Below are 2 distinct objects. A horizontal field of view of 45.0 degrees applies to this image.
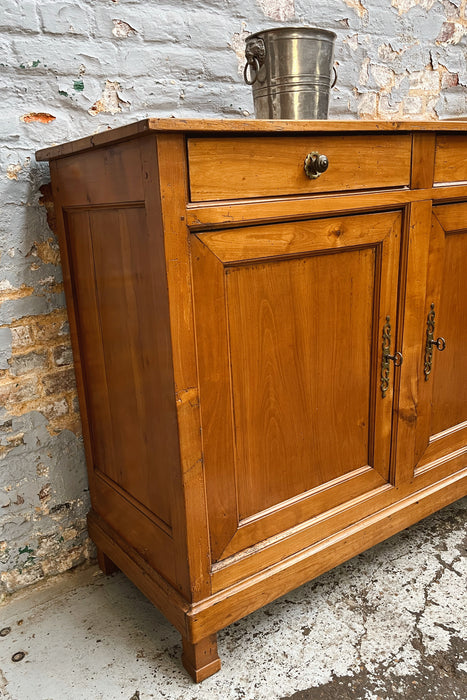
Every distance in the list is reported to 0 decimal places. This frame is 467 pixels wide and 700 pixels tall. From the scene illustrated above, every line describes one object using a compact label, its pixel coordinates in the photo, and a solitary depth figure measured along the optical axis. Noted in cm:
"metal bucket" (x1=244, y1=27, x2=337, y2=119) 148
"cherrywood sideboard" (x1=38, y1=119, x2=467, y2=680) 119
